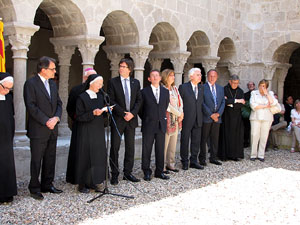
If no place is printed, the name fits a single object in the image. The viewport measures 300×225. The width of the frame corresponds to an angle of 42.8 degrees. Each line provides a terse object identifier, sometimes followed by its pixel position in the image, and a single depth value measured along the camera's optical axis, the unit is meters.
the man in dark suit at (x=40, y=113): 4.17
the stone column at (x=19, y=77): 5.10
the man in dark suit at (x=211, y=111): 6.31
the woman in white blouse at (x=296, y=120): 8.20
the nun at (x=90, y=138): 4.39
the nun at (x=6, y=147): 3.97
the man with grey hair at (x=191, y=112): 6.01
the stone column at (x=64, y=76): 6.70
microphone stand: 4.34
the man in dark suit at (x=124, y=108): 4.95
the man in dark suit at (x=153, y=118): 5.24
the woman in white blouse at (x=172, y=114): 5.62
